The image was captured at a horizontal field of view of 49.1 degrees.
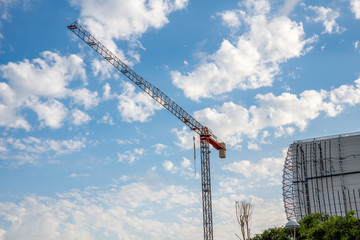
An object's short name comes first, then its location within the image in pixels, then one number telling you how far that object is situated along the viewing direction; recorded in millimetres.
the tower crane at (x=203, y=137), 99800
